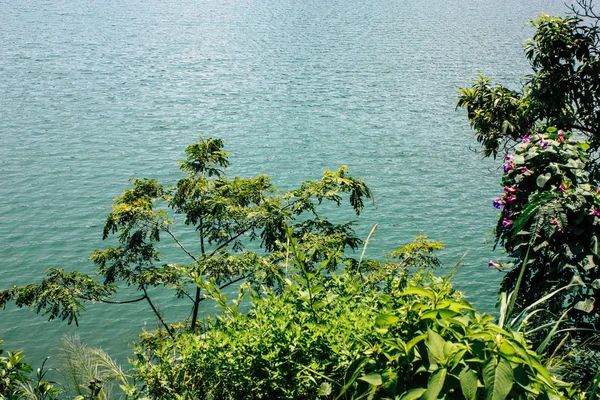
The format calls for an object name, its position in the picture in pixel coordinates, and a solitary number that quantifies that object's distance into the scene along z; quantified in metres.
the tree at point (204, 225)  7.98
